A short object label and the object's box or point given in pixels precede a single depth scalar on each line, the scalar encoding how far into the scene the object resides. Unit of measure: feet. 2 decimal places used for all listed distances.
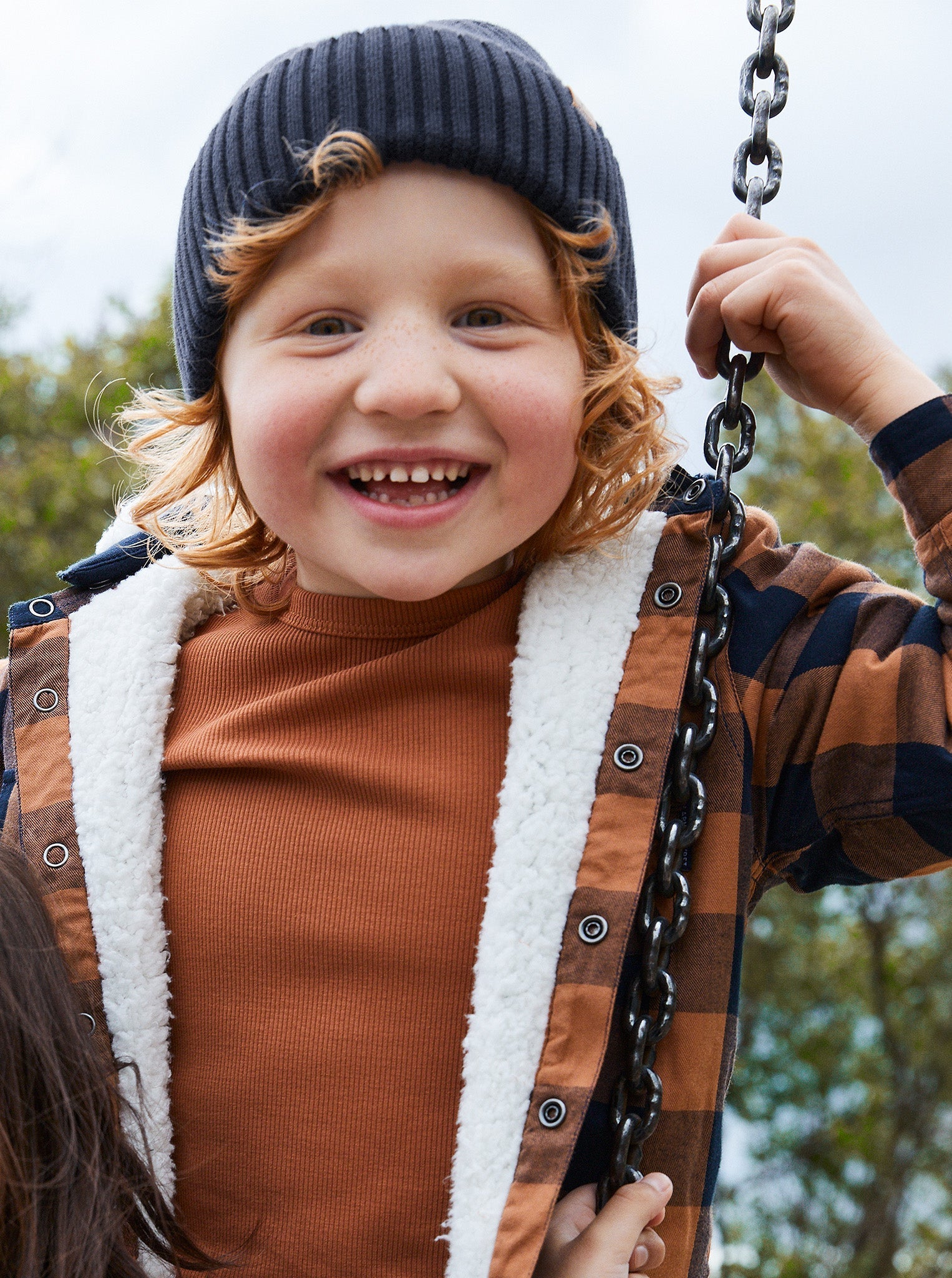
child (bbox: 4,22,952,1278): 2.42
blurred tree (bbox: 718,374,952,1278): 22.20
